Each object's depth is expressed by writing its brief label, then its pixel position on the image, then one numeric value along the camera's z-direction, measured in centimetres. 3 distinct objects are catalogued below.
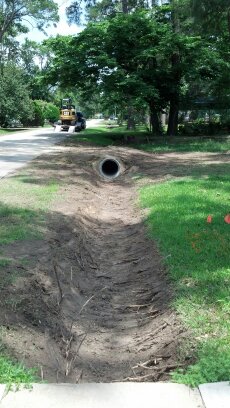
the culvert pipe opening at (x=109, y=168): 1673
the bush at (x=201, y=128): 3391
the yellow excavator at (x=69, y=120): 4056
